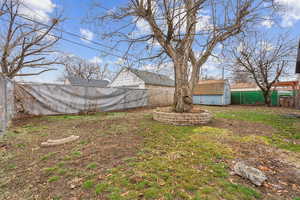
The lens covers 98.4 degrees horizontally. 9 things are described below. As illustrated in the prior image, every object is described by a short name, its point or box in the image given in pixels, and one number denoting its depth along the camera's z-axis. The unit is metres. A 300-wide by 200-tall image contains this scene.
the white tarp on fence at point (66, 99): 5.53
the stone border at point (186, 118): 4.68
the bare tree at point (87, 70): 24.55
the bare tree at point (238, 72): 12.13
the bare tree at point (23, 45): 7.73
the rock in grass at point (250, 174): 1.64
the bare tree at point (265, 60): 9.84
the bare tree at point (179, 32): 4.80
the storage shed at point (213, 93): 11.91
